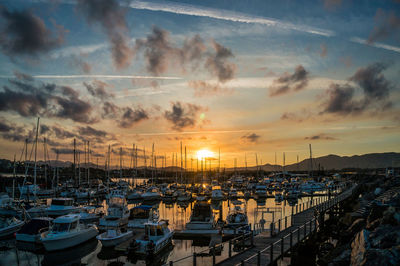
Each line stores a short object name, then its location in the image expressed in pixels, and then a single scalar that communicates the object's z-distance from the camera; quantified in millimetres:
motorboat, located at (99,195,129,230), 36812
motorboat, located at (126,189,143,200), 77388
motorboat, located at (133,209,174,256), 24928
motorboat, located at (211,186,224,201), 72438
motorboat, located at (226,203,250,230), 32312
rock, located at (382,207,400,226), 18641
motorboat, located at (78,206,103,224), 42344
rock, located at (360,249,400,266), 13648
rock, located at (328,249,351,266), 18442
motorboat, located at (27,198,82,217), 46000
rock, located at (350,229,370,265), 15462
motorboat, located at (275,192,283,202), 73062
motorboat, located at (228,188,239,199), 78081
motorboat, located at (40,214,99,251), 27973
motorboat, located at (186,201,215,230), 32594
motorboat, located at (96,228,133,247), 28703
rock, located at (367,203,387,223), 22625
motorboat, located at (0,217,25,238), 34969
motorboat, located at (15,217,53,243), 31094
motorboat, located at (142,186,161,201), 73500
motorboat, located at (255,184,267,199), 81938
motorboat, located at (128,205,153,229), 35625
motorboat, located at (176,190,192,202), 71812
